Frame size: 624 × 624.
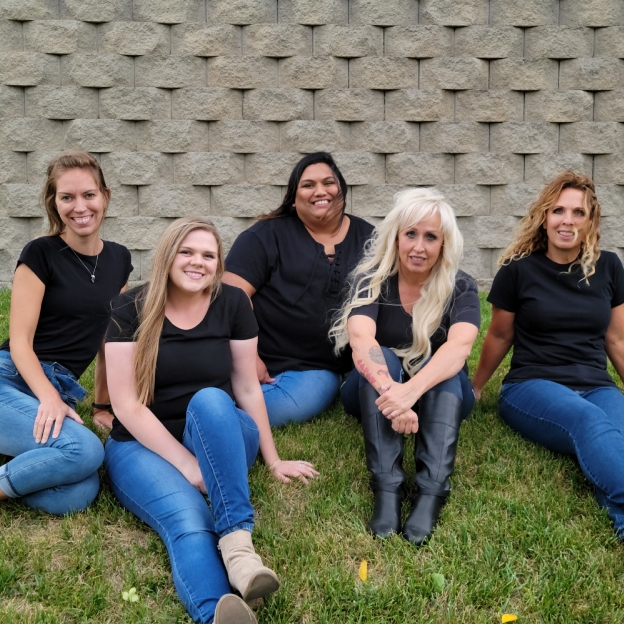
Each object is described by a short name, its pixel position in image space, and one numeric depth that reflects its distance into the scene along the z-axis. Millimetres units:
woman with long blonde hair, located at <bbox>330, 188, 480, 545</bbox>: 2824
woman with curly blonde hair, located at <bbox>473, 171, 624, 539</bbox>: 3357
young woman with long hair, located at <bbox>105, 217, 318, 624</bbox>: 2363
